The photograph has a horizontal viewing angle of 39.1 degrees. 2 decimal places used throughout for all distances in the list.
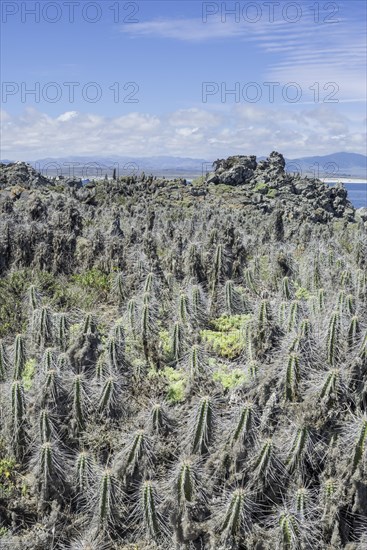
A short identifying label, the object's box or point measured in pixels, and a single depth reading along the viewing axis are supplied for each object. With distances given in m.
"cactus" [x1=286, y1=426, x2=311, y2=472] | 4.53
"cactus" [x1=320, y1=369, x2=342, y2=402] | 4.74
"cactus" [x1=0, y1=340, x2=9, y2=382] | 6.40
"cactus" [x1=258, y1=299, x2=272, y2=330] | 6.46
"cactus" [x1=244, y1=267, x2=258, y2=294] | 10.01
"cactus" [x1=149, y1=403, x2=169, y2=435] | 5.01
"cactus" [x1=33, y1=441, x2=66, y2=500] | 4.70
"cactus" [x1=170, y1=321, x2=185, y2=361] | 6.93
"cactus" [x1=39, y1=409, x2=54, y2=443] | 5.04
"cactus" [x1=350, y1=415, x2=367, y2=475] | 4.24
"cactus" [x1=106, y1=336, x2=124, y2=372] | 6.08
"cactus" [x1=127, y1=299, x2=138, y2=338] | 7.32
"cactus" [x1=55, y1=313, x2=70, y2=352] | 6.86
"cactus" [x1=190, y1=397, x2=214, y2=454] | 4.80
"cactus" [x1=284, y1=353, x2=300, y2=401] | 5.05
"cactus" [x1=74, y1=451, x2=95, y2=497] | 4.77
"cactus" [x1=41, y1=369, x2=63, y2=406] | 5.29
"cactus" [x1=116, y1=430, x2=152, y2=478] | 4.66
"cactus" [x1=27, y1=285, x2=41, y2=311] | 8.01
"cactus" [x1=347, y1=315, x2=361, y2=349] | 5.77
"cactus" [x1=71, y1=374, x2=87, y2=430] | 5.32
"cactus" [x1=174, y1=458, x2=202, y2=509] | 4.27
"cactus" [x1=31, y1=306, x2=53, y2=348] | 6.79
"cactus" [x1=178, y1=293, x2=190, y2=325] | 7.53
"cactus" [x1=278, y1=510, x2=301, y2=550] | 3.96
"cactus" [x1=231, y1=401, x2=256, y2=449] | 4.57
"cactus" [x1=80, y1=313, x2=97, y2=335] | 6.51
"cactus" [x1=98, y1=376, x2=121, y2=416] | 5.37
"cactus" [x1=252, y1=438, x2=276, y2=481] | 4.42
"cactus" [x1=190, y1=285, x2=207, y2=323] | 7.91
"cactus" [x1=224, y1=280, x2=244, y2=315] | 8.67
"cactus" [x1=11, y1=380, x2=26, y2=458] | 5.22
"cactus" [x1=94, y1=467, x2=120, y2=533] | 4.43
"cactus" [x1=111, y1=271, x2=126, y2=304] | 9.38
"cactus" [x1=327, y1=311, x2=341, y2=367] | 5.64
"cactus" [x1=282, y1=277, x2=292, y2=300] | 8.97
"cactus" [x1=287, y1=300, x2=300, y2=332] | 6.69
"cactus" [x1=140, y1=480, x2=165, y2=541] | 4.35
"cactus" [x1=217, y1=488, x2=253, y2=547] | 4.08
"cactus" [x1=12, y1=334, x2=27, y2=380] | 6.24
